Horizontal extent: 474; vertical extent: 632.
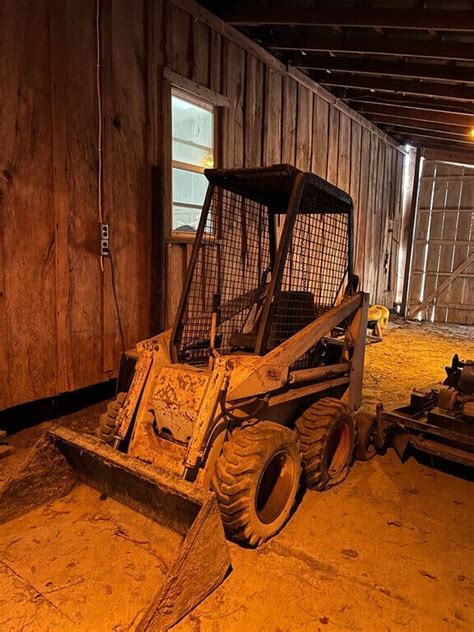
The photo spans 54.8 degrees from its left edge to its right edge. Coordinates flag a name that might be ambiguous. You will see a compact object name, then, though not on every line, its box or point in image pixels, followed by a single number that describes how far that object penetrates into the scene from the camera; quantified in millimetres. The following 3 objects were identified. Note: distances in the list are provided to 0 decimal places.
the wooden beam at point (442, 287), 11578
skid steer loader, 2430
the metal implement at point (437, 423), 3400
